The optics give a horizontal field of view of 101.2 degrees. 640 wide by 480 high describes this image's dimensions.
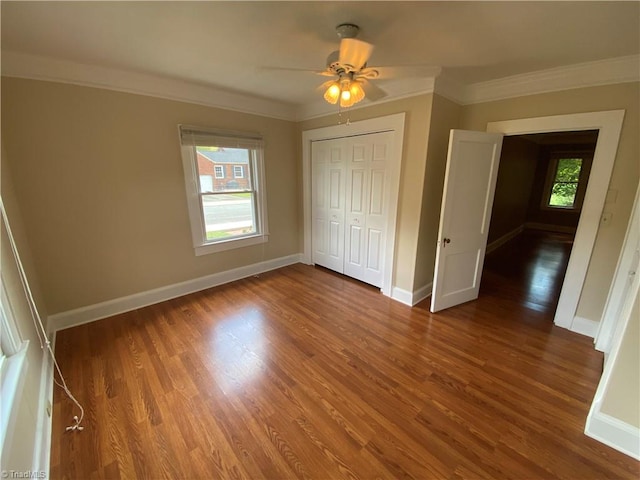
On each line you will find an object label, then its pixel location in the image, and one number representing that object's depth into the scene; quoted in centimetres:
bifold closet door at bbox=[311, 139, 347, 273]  356
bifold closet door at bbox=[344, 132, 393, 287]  308
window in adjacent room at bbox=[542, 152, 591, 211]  645
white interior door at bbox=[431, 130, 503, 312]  254
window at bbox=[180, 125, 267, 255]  303
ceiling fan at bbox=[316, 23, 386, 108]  145
